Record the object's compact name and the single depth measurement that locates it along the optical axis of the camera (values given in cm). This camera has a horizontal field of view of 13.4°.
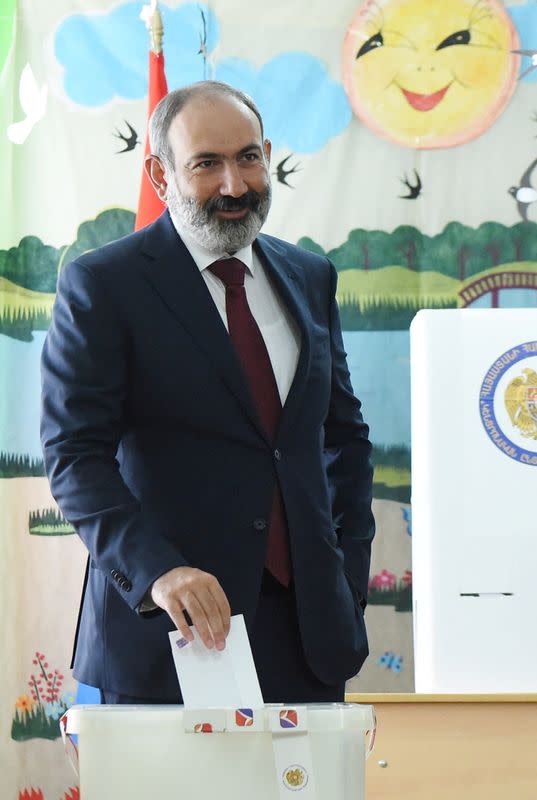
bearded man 316
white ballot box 287
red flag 480
